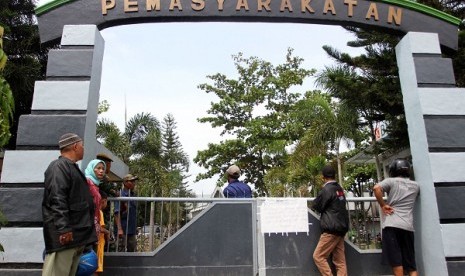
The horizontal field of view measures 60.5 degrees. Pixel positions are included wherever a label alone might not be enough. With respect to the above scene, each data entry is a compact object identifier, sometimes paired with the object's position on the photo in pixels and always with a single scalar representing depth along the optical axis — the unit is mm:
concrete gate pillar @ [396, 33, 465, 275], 5086
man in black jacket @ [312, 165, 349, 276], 4695
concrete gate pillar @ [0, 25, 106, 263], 4566
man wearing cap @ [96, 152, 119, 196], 4902
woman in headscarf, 4223
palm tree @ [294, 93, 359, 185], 14248
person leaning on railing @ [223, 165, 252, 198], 5688
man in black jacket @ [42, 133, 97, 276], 3366
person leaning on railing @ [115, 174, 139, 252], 5090
